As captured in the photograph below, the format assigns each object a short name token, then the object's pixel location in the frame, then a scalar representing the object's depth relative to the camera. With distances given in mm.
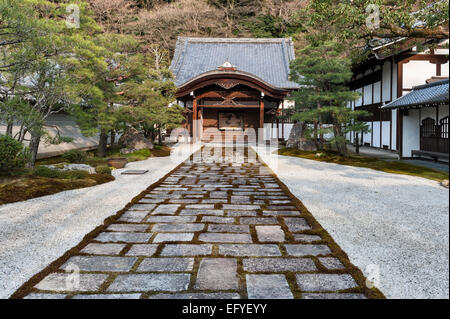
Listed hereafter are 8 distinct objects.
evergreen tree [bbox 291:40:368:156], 12656
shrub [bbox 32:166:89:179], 8531
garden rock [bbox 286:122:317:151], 16391
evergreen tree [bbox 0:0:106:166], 6484
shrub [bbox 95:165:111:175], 9328
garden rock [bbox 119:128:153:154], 15289
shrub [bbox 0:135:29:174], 7419
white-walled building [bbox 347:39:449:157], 13346
